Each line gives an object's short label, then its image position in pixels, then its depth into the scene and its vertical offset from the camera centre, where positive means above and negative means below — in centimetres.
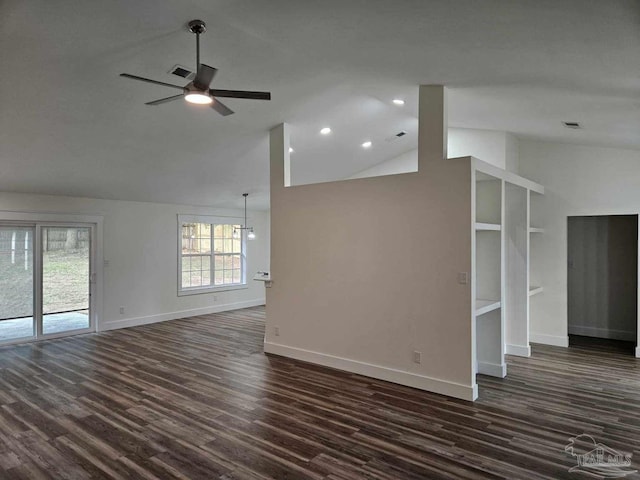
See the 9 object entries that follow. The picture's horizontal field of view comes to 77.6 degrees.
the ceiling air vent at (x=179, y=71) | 380 +166
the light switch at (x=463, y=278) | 403 -37
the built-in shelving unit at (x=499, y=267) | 468 -32
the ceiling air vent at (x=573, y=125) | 463 +138
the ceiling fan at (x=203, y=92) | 294 +118
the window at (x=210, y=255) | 873 -29
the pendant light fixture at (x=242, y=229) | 979 +31
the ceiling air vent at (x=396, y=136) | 661 +180
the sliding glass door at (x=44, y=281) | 631 -63
